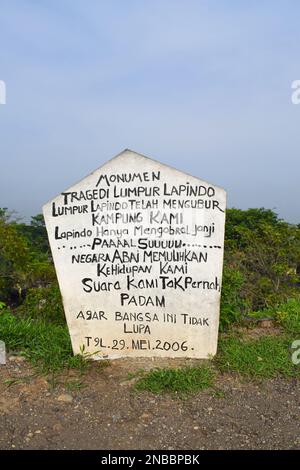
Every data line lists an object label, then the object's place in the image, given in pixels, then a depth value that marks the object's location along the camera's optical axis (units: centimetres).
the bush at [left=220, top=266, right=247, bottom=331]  489
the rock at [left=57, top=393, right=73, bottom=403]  355
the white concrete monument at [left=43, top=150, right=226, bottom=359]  405
